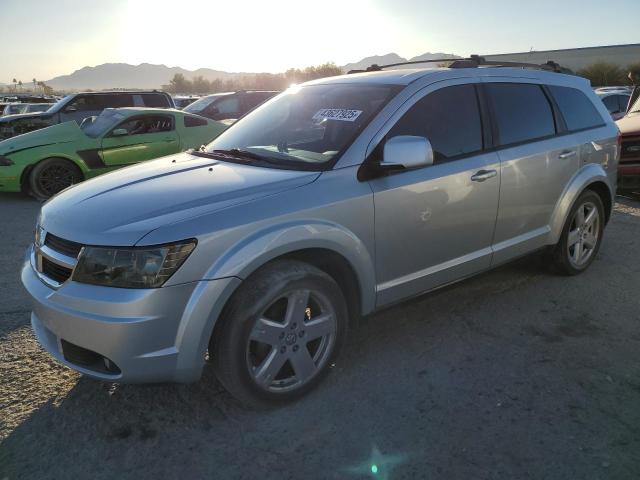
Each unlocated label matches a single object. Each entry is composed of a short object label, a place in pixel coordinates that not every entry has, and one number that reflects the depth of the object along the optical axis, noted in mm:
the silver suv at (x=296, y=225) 2430
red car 7801
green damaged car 8234
